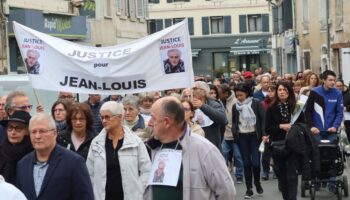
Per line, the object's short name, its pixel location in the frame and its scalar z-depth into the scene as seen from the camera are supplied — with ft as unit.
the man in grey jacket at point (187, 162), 20.39
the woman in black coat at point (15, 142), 24.32
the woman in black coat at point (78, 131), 28.22
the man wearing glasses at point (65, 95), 40.92
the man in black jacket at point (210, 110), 35.12
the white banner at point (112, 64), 35.06
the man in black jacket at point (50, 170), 21.80
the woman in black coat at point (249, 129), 45.14
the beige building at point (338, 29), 102.58
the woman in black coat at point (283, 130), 38.27
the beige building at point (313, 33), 122.52
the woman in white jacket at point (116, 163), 26.43
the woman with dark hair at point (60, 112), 31.74
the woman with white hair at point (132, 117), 32.27
